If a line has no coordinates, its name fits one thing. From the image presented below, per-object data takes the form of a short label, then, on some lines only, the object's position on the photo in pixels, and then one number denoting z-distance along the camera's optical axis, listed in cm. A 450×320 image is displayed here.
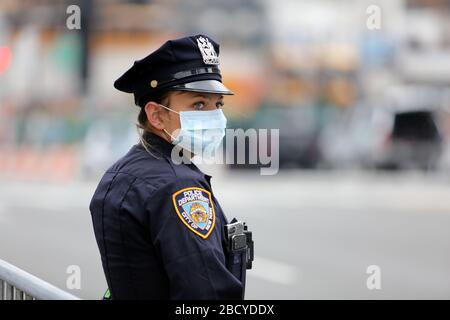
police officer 473
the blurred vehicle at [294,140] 4978
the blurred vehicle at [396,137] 4419
